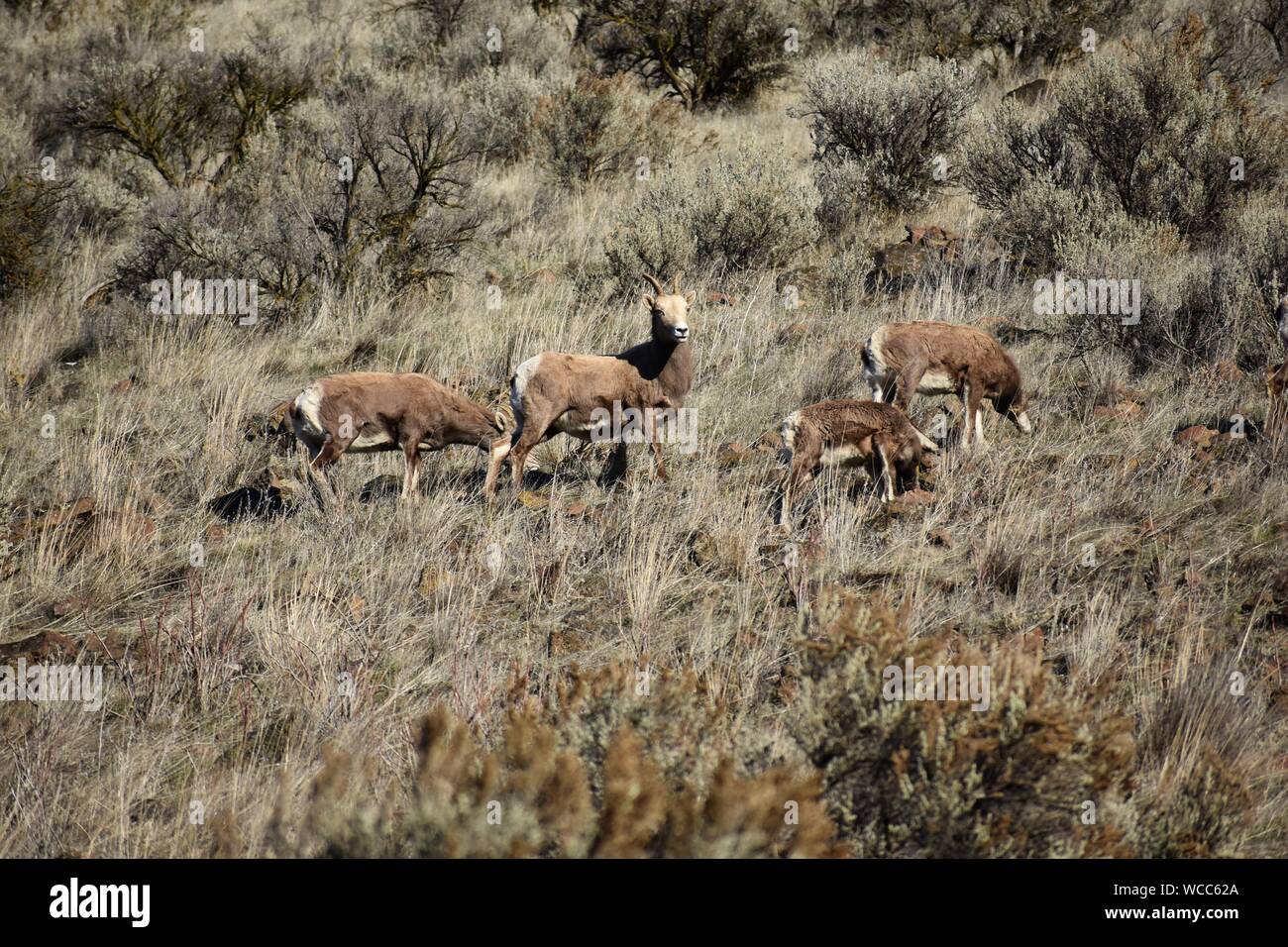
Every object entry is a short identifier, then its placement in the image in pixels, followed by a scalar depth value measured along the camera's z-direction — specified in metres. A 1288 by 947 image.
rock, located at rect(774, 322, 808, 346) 20.67
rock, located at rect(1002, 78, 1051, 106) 33.47
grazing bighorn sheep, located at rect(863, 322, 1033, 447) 17.00
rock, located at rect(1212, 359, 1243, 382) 16.77
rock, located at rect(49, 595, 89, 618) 12.29
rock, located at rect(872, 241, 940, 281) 23.27
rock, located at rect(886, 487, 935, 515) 13.78
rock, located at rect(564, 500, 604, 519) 14.45
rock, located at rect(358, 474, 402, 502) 16.09
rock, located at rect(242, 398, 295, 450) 17.87
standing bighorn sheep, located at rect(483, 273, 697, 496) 15.73
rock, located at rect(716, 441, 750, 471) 15.95
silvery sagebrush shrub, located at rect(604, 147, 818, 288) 23.80
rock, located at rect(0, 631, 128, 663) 10.82
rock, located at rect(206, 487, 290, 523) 15.16
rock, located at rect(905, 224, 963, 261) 24.30
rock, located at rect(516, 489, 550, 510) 14.98
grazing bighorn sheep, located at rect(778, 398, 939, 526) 14.65
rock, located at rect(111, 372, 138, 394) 19.75
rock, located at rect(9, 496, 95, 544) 13.98
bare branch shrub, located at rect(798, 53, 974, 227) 27.92
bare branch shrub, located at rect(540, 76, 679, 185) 32.03
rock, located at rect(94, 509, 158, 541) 13.70
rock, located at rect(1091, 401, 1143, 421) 16.08
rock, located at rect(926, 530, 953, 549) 12.91
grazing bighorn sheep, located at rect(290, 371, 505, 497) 15.54
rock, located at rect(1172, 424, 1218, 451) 14.62
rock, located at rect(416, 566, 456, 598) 12.17
